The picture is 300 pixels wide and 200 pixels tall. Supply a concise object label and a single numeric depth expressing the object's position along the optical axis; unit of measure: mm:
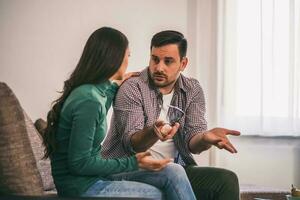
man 2459
